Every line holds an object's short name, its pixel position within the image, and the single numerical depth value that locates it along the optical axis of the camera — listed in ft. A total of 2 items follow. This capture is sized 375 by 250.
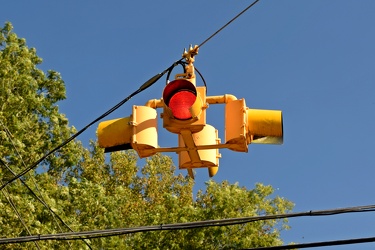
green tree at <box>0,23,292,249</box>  150.76
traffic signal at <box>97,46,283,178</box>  40.26
